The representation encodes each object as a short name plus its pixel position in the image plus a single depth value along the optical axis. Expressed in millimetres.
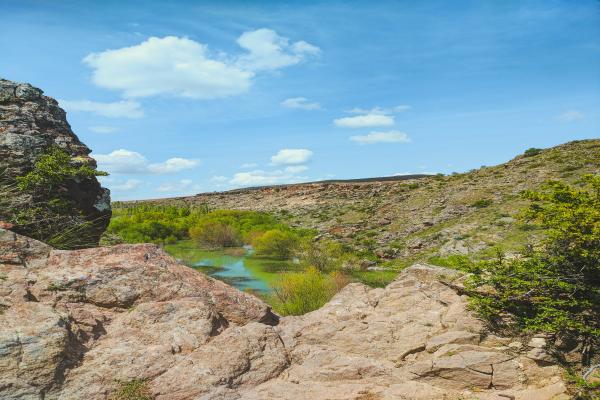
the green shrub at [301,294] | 22147
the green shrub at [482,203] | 52312
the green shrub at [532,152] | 70812
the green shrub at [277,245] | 52000
